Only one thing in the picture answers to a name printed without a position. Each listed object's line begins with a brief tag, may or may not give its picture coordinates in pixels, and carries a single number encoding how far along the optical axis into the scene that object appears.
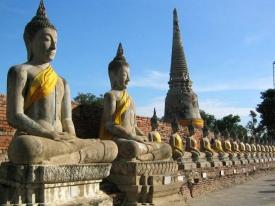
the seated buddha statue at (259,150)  24.95
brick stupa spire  36.78
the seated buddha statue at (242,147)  21.88
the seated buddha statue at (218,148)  17.66
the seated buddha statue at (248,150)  22.11
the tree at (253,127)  54.66
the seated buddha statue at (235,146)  20.63
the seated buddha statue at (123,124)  7.53
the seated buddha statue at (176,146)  13.19
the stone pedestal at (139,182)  7.42
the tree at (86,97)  46.41
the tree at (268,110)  52.03
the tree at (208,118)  60.32
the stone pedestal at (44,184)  4.86
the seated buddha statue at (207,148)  16.41
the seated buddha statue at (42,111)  5.04
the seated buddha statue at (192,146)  14.61
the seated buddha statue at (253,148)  23.55
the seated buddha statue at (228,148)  19.30
